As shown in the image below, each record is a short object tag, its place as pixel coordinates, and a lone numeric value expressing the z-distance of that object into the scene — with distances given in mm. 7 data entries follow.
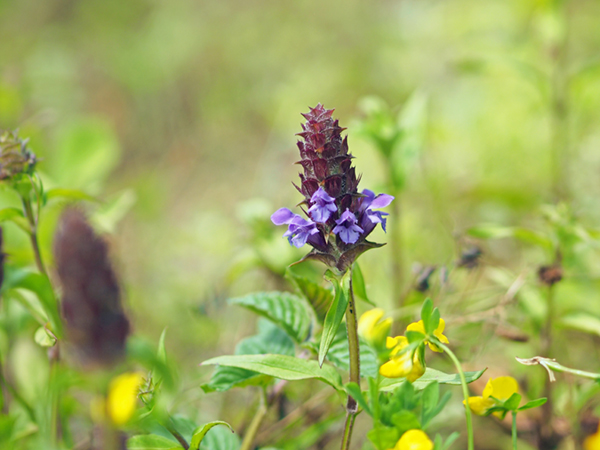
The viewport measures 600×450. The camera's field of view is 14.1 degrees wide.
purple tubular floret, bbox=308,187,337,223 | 647
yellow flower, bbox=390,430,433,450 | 639
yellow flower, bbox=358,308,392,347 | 687
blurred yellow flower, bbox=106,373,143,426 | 645
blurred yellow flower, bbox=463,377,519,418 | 661
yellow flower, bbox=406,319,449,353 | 657
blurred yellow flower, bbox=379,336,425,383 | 646
